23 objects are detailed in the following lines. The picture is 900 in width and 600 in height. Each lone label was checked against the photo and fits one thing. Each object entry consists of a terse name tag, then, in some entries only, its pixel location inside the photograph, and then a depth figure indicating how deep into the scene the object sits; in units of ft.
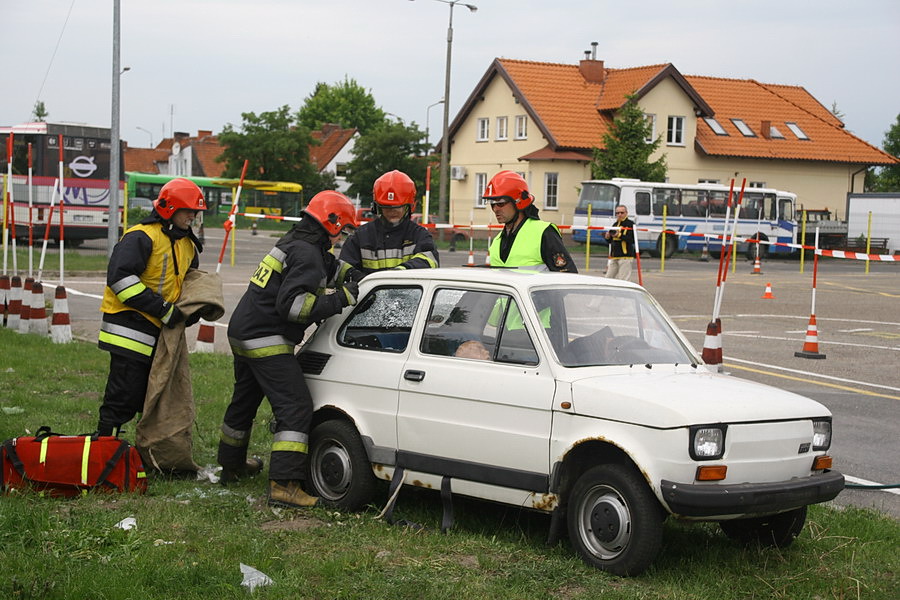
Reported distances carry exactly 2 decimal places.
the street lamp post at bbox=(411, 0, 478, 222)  136.67
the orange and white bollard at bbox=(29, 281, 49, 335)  47.98
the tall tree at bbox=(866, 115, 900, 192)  225.97
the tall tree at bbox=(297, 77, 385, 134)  363.97
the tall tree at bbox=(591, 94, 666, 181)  150.00
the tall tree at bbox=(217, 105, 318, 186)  207.72
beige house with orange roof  169.99
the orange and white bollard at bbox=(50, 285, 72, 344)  44.86
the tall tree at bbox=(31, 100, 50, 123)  313.57
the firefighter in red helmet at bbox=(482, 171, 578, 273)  25.39
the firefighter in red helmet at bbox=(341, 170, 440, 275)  26.30
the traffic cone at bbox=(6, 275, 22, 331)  49.42
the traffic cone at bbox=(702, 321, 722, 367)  35.58
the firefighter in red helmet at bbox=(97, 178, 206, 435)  23.48
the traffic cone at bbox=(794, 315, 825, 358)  46.52
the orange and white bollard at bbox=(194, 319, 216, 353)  43.16
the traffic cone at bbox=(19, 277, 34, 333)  48.24
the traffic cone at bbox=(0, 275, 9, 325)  50.86
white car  16.98
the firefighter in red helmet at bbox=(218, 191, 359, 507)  21.34
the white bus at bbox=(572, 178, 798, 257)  137.49
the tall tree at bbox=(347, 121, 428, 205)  218.79
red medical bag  21.47
